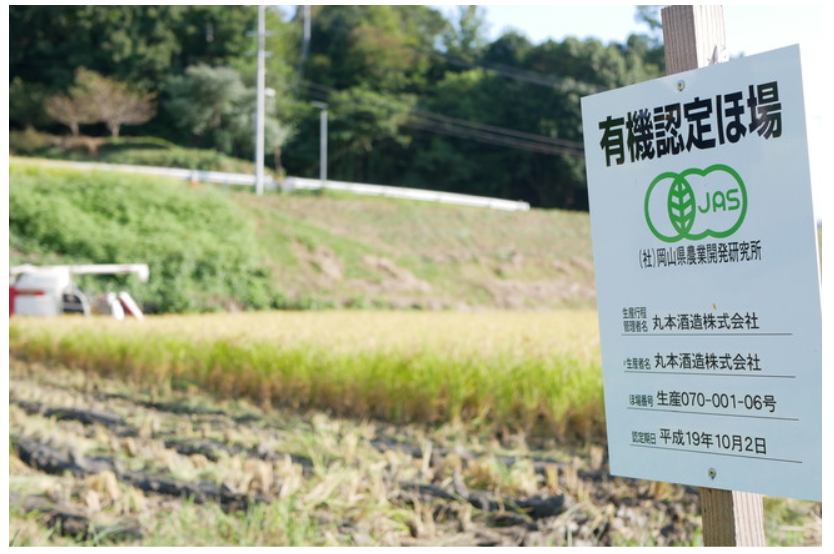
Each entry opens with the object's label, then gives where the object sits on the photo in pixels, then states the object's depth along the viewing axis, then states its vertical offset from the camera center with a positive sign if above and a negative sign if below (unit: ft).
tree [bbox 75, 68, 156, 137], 87.86 +27.27
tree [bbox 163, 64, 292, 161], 89.66 +26.92
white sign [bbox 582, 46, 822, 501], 5.12 +0.27
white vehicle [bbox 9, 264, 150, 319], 36.11 +2.14
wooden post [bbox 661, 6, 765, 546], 5.78 +1.89
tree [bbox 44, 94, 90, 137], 87.30 +25.96
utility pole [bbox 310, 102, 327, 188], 96.12 +23.52
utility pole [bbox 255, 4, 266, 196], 73.00 +19.02
